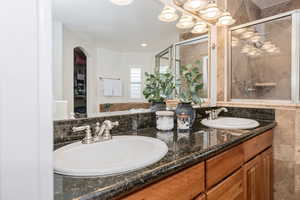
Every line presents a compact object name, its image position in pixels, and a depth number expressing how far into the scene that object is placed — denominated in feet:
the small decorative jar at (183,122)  4.02
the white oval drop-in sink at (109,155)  1.81
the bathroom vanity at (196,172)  1.62
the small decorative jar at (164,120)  3.94
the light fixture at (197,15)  4.87
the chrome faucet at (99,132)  2.85
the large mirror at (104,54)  3.07
